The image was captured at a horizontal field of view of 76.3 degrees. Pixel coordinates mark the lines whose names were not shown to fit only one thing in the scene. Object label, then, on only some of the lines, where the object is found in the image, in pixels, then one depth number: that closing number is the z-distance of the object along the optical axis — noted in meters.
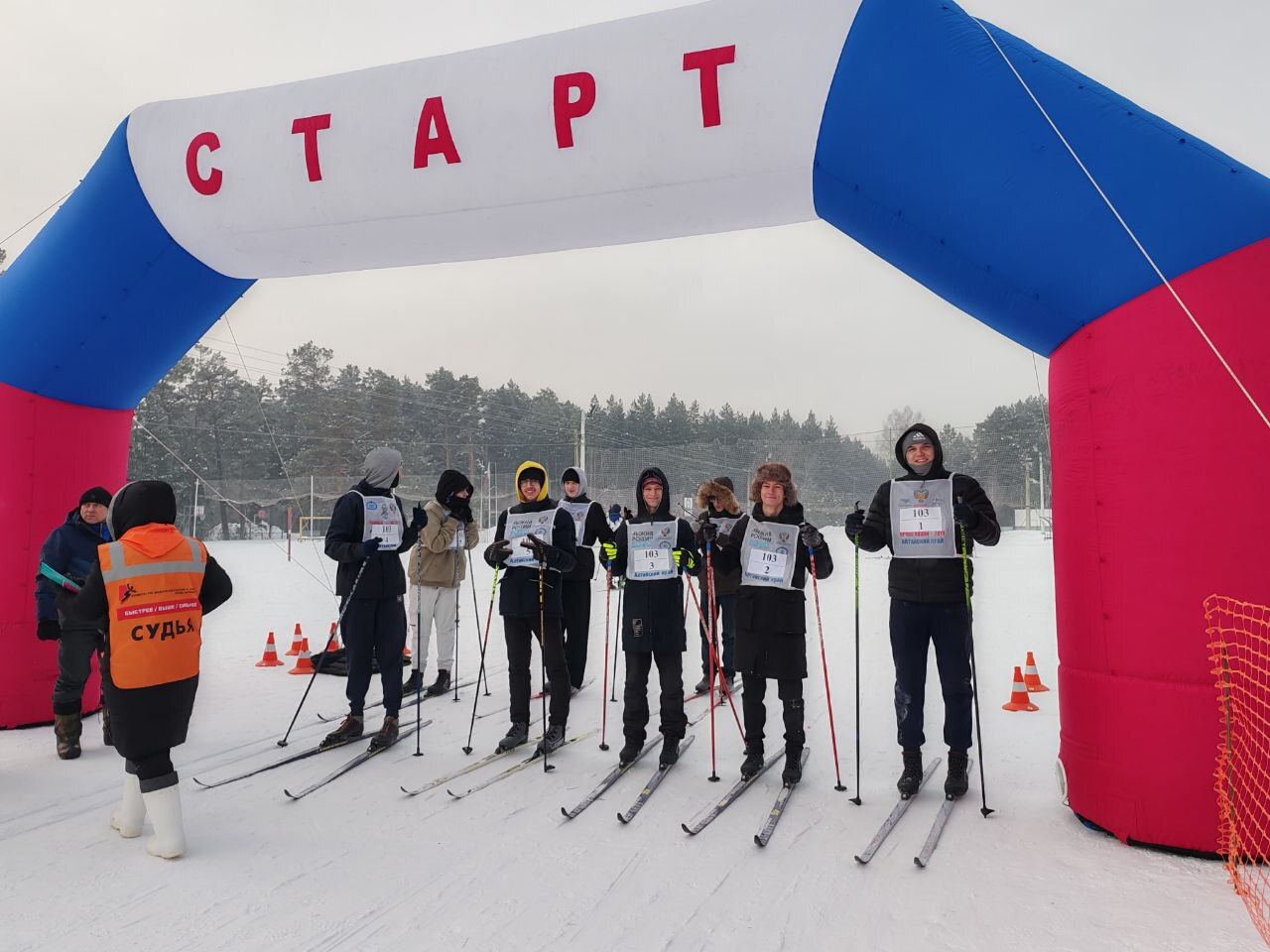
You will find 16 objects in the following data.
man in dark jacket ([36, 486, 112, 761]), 4.54
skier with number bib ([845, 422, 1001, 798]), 3.88
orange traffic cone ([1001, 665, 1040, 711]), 5.61
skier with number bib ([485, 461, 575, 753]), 4.80
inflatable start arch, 3.22
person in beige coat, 6.30
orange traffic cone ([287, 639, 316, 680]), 6.87
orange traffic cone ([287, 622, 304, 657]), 7.27
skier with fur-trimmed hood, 6.33
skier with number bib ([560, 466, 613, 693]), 6.04
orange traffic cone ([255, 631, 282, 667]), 7.29
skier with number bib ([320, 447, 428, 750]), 4.84
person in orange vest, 3.18
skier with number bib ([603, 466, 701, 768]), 4.47
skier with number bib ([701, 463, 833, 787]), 4.14
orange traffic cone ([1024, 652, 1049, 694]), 6.11
